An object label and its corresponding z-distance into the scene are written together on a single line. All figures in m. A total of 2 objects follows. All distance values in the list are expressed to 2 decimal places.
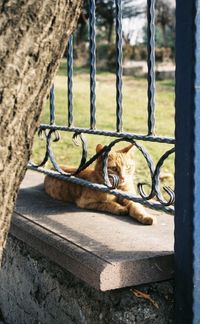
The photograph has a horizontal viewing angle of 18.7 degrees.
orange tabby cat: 2.93
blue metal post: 1.88
